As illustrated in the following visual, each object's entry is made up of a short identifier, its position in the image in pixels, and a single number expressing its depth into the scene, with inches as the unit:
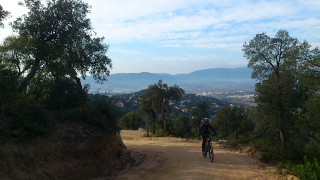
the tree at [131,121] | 1904.9
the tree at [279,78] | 575.0
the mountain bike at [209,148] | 474.2
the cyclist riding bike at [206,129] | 481.2
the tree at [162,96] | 1298.4
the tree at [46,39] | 513.9
